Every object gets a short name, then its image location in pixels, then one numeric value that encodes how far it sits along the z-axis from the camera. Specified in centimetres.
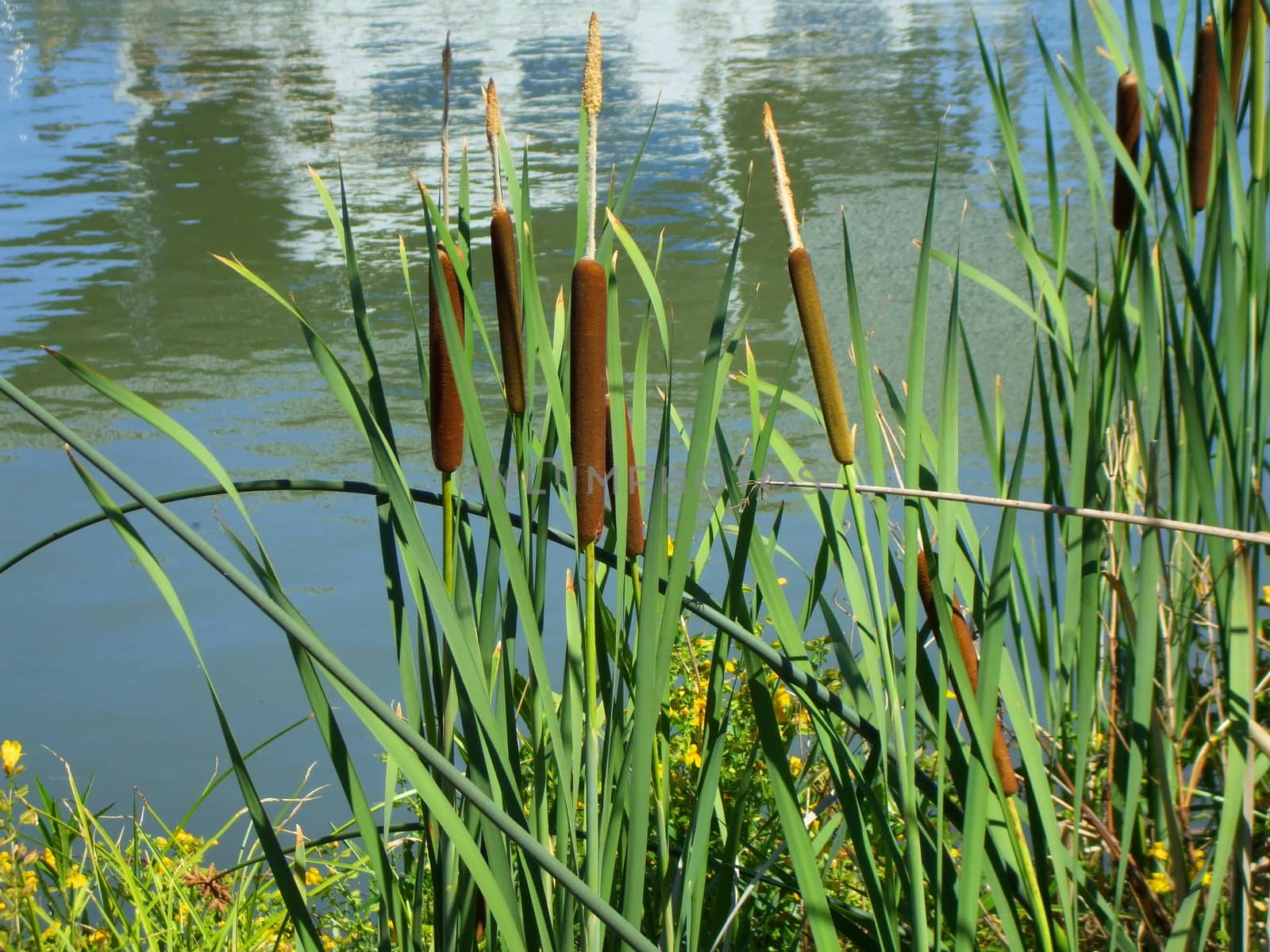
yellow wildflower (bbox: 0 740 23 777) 318
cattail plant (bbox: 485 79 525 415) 268
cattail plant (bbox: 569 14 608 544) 257
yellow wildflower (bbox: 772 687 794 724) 379
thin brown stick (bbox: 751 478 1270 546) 246
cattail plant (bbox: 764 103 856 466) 254
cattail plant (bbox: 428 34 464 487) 270
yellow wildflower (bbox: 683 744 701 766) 342
